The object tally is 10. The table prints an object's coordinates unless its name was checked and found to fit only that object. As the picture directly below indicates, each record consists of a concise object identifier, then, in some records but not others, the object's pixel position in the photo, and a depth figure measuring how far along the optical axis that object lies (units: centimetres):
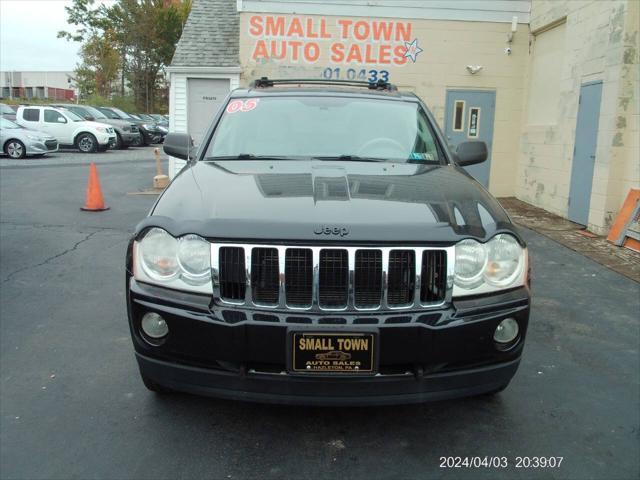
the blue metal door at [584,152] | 885
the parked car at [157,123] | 2955
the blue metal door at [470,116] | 1236
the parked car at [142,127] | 2731
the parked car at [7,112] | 2329
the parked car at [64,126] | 2250
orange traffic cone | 957
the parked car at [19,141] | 1914
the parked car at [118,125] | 2494
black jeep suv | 245
